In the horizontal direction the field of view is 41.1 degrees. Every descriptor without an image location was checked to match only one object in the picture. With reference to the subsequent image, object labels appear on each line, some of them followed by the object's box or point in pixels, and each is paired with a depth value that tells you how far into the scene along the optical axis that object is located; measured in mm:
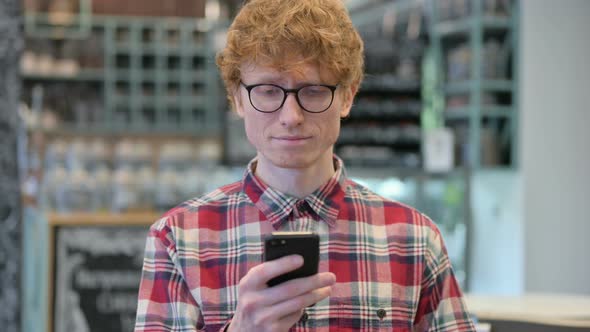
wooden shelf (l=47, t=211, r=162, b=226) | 3570
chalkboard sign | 3494
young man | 1205
